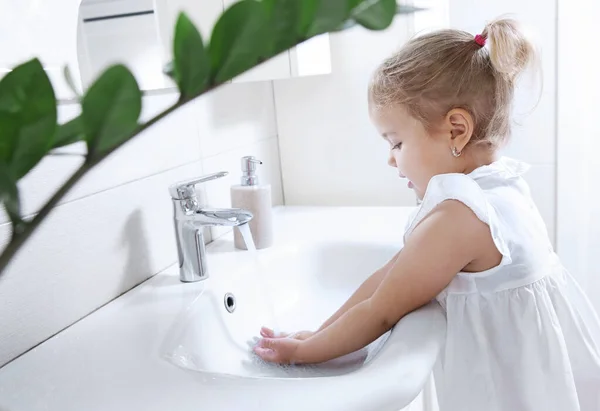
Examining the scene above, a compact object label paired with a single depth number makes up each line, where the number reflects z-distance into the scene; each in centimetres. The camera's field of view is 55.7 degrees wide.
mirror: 80
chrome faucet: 83
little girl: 73
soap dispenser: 100
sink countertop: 50
